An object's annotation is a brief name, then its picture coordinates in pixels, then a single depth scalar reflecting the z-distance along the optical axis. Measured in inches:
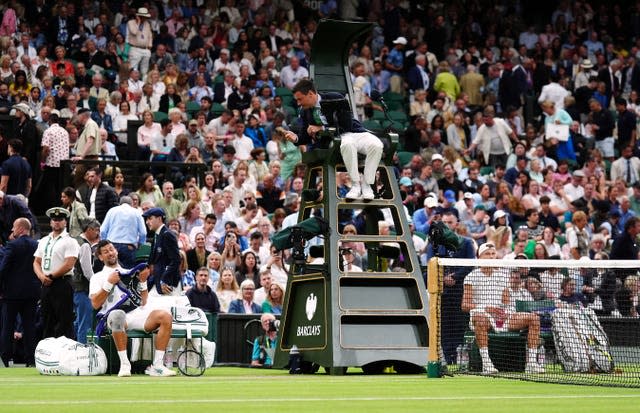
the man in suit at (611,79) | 1330.0
